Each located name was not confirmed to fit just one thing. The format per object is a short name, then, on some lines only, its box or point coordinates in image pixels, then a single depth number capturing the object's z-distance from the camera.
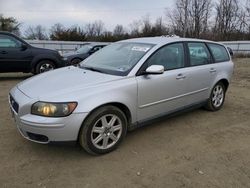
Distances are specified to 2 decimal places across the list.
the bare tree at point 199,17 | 31.26
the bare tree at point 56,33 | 23.83
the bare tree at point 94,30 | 30.16
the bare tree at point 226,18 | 28.63
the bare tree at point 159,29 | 28.49
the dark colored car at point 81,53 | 8.87
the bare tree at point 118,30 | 30.89
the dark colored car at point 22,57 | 6.14
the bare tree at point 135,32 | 28.27
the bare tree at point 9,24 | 25.34
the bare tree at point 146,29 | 28.10
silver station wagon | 2.27
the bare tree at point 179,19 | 32.24
